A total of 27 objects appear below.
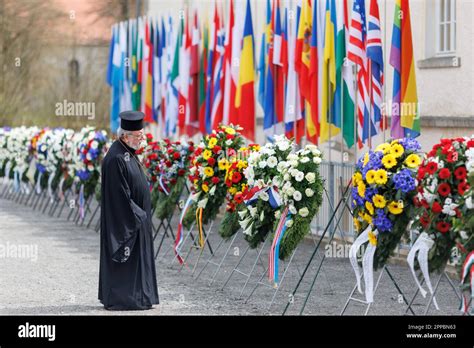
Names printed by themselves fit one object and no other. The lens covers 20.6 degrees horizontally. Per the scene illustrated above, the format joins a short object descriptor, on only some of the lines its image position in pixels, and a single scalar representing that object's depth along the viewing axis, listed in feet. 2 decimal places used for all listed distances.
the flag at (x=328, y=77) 58.49
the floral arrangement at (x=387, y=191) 33.65
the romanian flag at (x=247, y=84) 68.80
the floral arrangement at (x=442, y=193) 31.63
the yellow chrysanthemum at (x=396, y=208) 33.63
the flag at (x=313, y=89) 60.29
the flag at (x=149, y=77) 90.38
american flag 54.85
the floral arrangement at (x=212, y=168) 48.60
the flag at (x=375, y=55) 53.42
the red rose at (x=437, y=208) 31.71
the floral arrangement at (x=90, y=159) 72.90
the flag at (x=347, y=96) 57.67
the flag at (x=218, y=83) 73.51
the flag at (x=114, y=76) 100.37
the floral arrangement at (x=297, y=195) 40.52
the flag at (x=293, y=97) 63.21
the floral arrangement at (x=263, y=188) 41.70
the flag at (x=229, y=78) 71.00
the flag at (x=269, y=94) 66.23
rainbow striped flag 52.44
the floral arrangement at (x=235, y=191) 45.21
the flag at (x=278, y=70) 64.34
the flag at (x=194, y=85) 79.46
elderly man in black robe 40.06
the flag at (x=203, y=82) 78.74
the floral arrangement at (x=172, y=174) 56.65
